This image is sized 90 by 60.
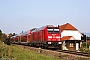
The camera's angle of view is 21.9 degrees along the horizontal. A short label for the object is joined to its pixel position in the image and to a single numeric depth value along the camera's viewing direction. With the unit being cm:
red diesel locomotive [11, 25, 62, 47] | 2811
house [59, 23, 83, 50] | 6438
